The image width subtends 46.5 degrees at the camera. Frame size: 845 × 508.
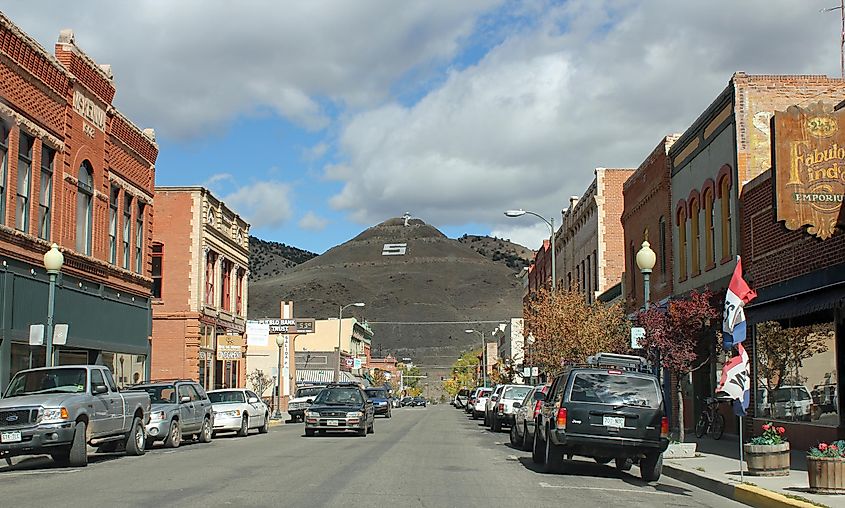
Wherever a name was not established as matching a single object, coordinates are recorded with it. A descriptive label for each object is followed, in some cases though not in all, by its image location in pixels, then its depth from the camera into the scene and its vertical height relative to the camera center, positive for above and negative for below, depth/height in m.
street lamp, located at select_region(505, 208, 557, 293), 37.34 +6.19
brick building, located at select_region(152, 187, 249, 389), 47.56 +4.17
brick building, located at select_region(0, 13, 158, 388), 27.78 +5.45
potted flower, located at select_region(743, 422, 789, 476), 15.93 -1.19
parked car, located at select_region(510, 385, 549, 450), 22.73 -1.11
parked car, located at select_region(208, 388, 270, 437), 31.36 -1.22
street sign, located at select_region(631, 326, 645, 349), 23.09 +1.05
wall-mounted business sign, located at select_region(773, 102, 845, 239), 16.75 +3.59
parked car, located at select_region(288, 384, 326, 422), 48.38 -1.30
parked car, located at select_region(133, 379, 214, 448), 24.47 -1.04
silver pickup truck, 17.92 -0.84
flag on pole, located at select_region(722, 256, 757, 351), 16.30 +1.13
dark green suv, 16.91 -0.68
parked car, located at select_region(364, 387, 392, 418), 54.75 -1.39
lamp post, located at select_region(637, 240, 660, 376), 22.70 +2.74
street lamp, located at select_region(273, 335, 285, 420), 49.59 +1.55
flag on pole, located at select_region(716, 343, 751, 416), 15.90 -0.01
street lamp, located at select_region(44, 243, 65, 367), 23.66 +2.48
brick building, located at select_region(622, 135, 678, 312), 33.19 +5.81
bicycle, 26.97 -1.13
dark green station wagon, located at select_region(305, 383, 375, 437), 29.83 -1.13
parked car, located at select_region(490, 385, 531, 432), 34.94 -0.81
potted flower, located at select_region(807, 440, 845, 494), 13.48 -1.20
